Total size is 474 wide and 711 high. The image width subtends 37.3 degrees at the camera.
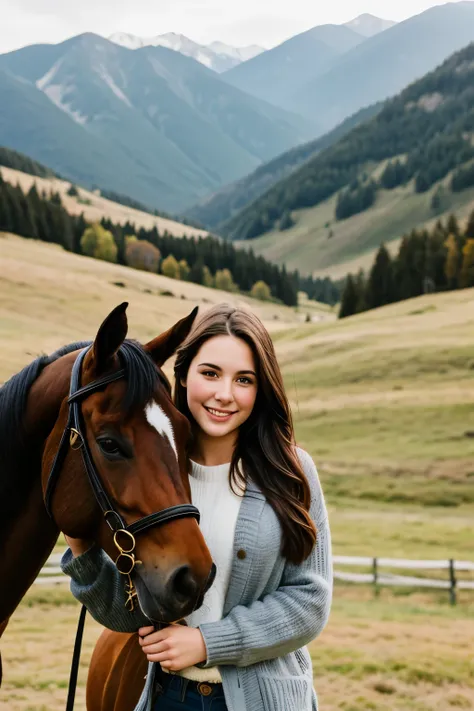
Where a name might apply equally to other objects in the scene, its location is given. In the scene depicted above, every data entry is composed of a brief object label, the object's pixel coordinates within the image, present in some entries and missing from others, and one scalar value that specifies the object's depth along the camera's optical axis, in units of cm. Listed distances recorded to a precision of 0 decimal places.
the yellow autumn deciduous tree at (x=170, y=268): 10301
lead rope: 351
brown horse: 276
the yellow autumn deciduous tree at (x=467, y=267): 6738
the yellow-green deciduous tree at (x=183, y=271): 10412
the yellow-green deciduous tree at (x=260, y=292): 10575
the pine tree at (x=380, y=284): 7294
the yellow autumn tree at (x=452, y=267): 6938
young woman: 304
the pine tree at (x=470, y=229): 7212
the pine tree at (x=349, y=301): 7331
